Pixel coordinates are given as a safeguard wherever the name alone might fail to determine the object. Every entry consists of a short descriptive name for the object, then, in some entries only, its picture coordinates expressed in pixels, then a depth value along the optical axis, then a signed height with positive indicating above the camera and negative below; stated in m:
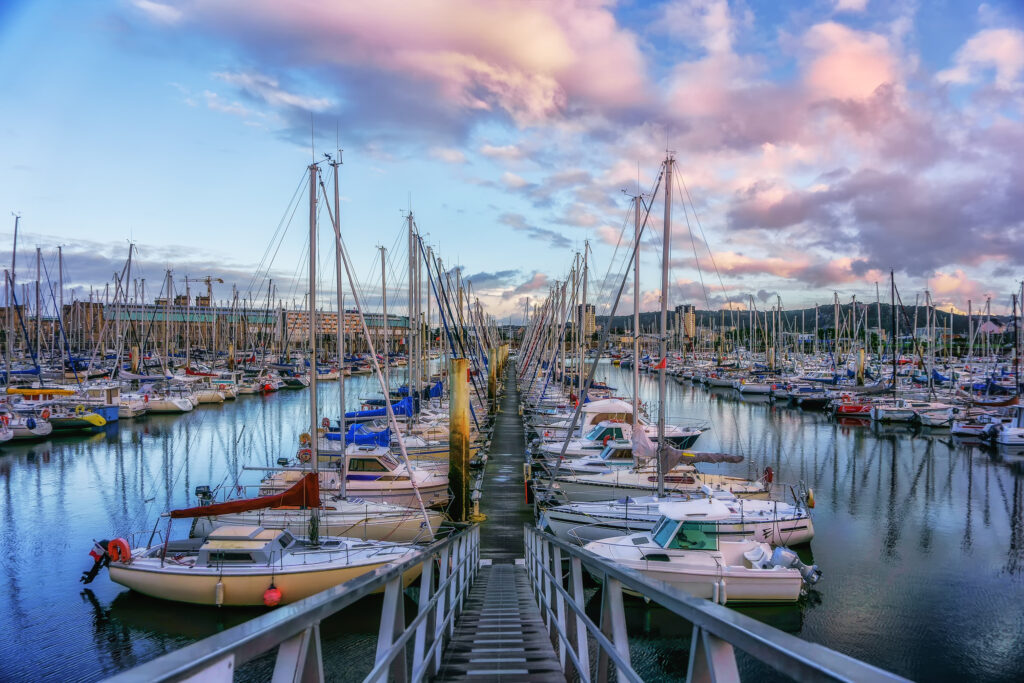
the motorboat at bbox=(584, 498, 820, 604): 14.13 -5.59
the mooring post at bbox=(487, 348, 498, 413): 45.94 -4.08
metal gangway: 1.60 -1.61
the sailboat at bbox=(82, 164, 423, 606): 14.39 -5.62
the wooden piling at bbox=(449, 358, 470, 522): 18.72 -3.45
